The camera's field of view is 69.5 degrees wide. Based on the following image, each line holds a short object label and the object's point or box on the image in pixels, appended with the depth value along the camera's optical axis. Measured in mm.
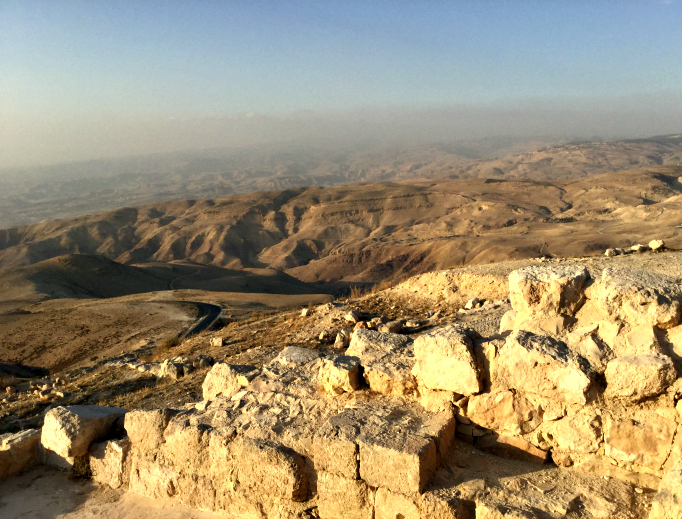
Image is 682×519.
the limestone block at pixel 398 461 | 3996
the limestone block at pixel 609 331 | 4324
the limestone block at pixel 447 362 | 4594
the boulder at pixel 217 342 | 12484
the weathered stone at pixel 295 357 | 6133
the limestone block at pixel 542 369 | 4148
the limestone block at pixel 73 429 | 5633
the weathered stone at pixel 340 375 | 5191
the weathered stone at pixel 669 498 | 3176
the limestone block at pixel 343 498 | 4250
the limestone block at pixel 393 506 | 3998
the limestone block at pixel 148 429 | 5375
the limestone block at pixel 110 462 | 5492
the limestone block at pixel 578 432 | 4094
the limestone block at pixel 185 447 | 5062
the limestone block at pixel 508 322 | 5078
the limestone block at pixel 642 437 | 3879
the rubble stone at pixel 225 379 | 5895
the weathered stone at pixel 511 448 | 4363
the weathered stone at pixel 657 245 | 13859
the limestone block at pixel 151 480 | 5180
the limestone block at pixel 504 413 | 4398
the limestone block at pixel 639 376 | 3873
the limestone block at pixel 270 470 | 4574
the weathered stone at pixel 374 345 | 5547
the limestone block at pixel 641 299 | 4211
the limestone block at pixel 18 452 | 5781
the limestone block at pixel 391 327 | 9102
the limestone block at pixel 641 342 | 4145
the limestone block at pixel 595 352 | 4195
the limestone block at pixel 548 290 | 4613
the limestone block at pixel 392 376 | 5035
